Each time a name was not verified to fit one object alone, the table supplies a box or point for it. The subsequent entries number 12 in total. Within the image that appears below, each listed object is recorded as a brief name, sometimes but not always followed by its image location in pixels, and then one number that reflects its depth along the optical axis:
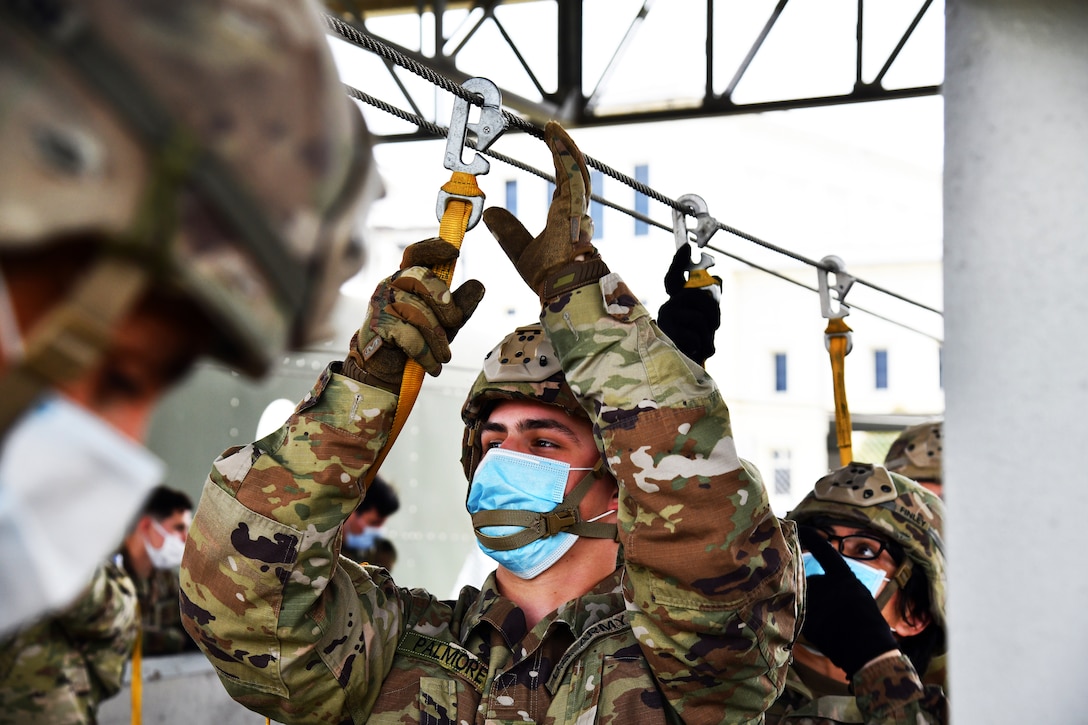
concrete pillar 1.24
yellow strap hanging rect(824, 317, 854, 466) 3.53
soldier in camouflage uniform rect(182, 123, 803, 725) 2.25
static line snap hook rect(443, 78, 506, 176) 2.23
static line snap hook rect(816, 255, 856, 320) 3.52
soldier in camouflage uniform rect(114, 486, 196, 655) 5.36
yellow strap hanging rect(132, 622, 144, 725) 4.56
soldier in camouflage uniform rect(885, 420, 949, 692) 4.88
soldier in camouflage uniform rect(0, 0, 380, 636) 0.63
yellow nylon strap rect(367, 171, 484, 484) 2.25
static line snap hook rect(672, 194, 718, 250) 2.89
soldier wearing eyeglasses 3.14
